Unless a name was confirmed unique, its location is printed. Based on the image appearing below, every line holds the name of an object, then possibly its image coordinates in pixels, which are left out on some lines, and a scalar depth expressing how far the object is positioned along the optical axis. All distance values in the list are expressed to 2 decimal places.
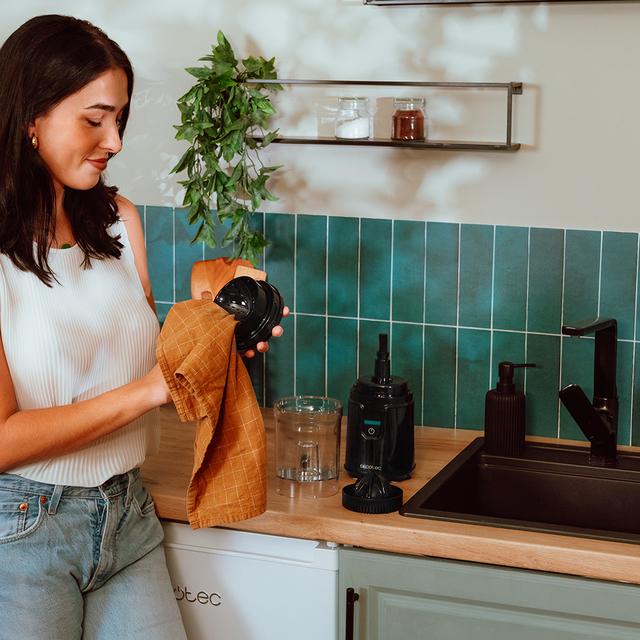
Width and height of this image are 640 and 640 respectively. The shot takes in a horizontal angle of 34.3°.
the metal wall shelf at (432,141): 2.02
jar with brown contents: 2.09
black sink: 1.99
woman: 1.58
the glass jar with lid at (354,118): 2.13
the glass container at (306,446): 1.92
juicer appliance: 1.92
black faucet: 2.01
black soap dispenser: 2.07
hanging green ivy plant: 2.15
